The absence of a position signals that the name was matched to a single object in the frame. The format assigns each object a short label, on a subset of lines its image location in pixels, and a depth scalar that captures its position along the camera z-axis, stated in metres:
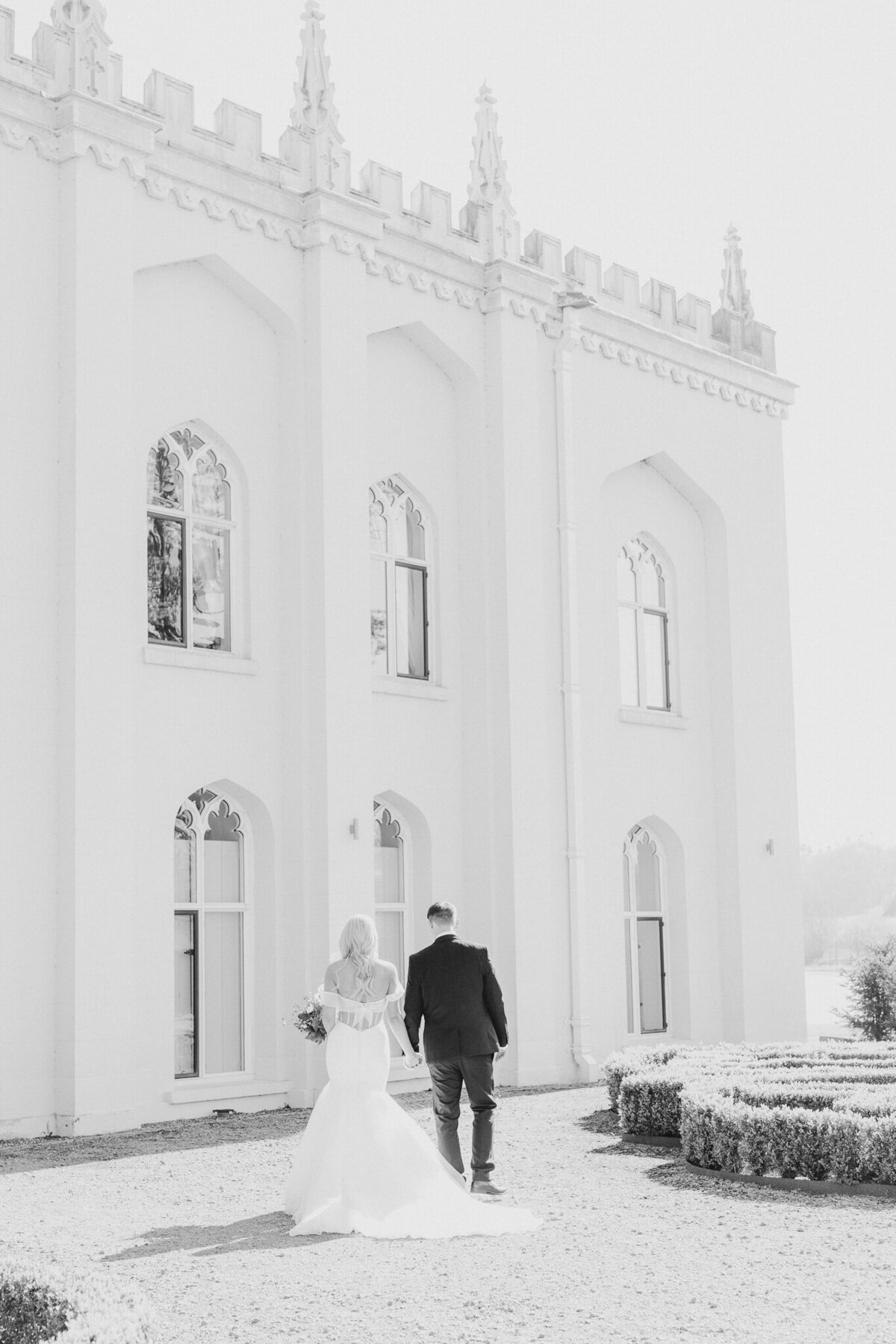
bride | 8.25
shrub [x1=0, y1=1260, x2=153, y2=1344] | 5.08
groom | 9.56
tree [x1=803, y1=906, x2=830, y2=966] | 108.16
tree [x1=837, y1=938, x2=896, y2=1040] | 24.84
